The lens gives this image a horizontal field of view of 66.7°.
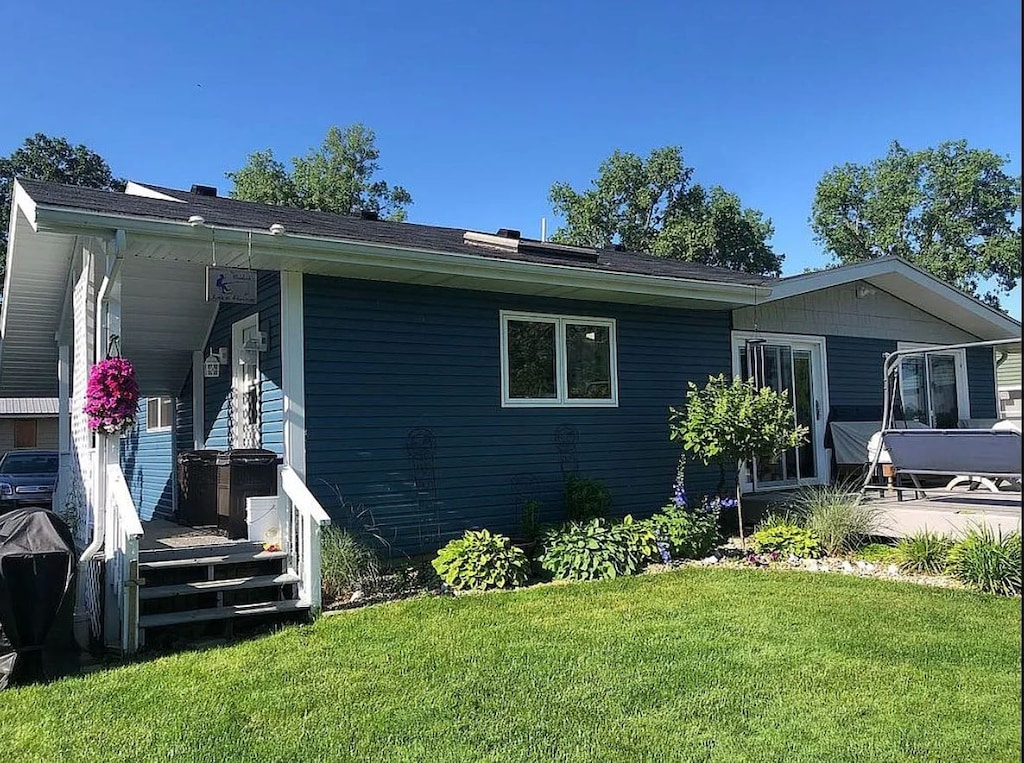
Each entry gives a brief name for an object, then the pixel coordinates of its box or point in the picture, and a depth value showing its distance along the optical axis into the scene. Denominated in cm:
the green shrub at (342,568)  579
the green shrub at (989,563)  569
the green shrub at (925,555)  634
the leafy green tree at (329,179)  2906
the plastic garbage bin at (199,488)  718
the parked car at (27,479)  1294
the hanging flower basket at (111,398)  522
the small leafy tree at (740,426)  738
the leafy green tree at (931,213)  2833
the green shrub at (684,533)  708
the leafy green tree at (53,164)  2889
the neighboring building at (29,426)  2372
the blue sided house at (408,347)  620
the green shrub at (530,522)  706
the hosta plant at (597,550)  652
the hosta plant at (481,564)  615
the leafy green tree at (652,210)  2952
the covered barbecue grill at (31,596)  421
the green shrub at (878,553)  672
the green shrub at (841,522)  699
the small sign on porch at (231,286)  546
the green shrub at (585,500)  750
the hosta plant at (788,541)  698
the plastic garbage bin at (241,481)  634
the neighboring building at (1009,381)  1460
